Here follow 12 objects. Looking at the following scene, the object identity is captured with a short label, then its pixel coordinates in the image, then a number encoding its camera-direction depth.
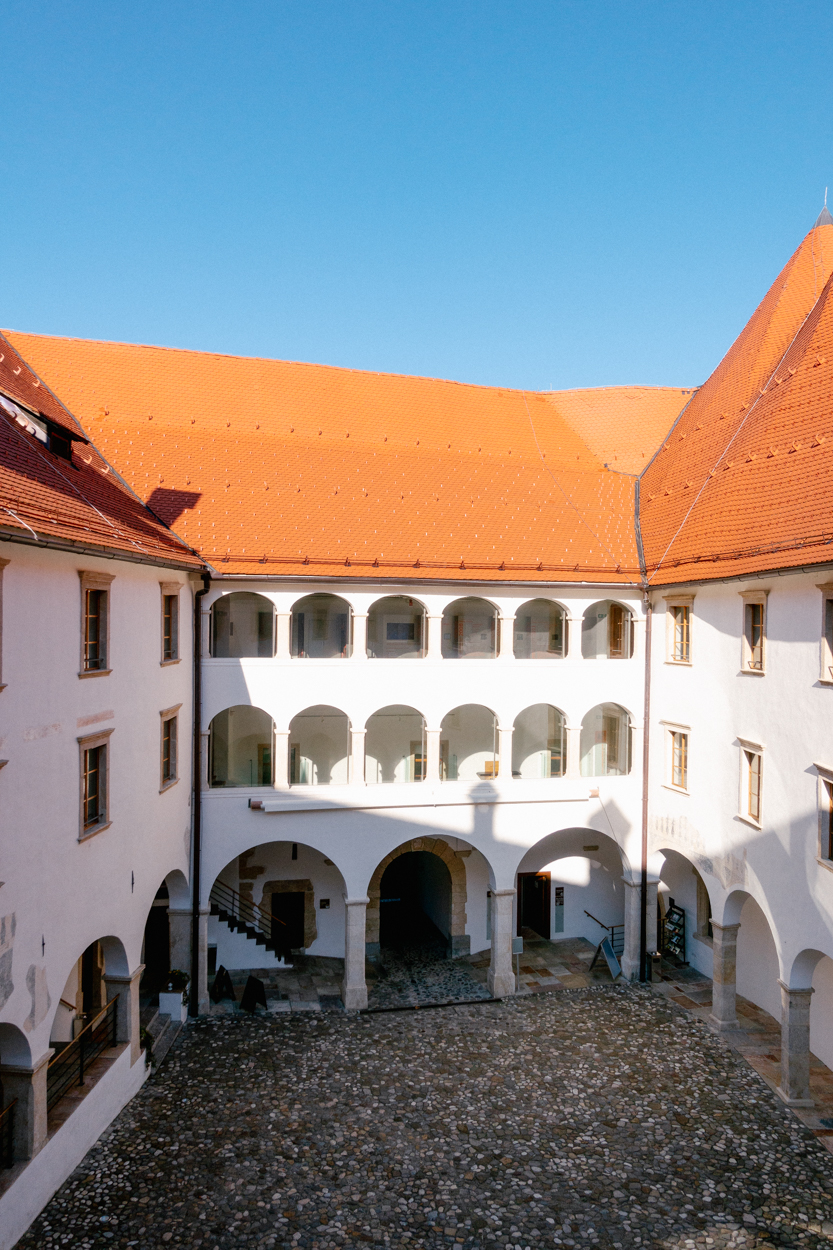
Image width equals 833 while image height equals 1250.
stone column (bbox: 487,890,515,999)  18.53
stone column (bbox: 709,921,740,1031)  16.59
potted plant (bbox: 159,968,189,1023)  16.73
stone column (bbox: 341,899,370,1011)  17.72
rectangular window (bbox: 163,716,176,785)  16.20
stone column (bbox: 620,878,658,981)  19.45
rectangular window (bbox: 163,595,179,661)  16.12
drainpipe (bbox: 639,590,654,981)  19.53
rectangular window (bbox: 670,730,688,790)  18.52
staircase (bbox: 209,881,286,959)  18.81
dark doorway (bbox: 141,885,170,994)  19.53
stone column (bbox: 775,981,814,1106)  14.01
